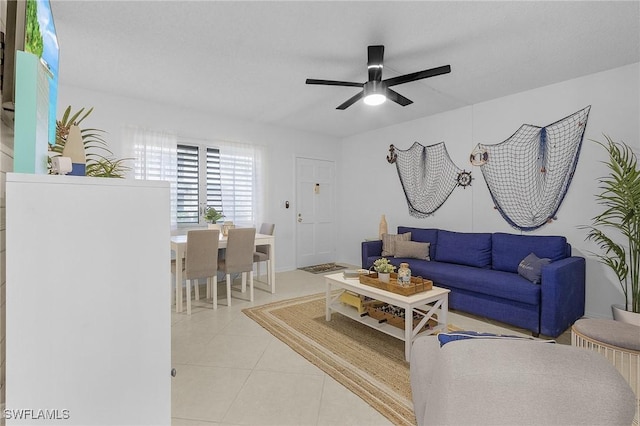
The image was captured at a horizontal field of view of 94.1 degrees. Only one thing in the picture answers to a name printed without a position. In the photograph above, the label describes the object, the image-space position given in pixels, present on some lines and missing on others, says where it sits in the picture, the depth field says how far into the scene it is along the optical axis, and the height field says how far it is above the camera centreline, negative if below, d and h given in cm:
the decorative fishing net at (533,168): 334 +58
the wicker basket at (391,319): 256 -91
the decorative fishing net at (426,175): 444 +62
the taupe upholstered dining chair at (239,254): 354 -48
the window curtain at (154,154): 392 +81
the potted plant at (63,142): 163 +40
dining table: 329 -47
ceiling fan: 246 +119
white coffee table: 228 -75
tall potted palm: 251 -9
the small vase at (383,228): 464 -20
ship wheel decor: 419 +53
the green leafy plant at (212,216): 375 -3
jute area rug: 185 -111
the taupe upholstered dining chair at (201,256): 321 -46
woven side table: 170 -75
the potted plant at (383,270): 269 -50
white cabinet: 74 -24
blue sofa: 263 -63
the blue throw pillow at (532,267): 280 -50
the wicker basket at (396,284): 244 -60
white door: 564 +5
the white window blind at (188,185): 436 +43
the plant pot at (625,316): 239 -82
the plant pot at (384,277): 268 -56
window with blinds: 440 +47
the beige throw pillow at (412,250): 406 -48
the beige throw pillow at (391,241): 429 -38
